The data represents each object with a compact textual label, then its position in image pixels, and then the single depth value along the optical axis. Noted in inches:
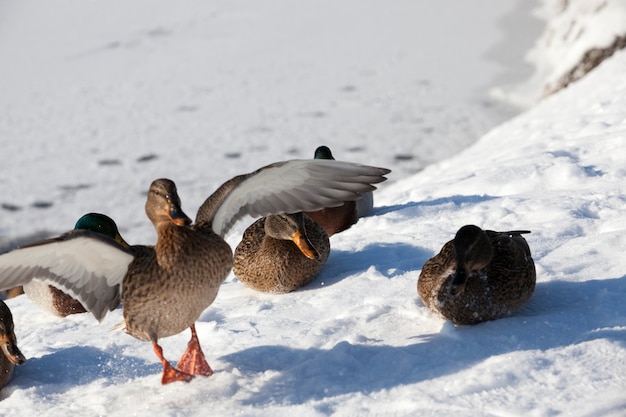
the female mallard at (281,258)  294.8
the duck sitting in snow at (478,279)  238.8
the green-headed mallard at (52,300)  317.7
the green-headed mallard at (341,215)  374.9
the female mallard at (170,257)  214.2
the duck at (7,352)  253.4
